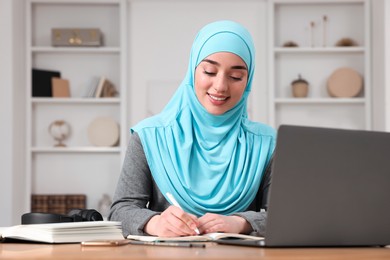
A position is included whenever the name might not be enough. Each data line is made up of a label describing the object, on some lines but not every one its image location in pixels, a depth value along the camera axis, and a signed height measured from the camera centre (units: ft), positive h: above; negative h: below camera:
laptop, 4.59 -0.30
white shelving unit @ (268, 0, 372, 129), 20.45 +2.15
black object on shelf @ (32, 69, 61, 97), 20.13 +1.46
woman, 7.30 -0.09
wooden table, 4.11 -0.64
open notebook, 5.33 -0.70
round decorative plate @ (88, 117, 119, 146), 20.02 +0.17
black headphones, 6.09 -0.63
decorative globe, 20.04 +0.19
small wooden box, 20.01 +2.62
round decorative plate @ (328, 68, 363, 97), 20.13 +1.47
